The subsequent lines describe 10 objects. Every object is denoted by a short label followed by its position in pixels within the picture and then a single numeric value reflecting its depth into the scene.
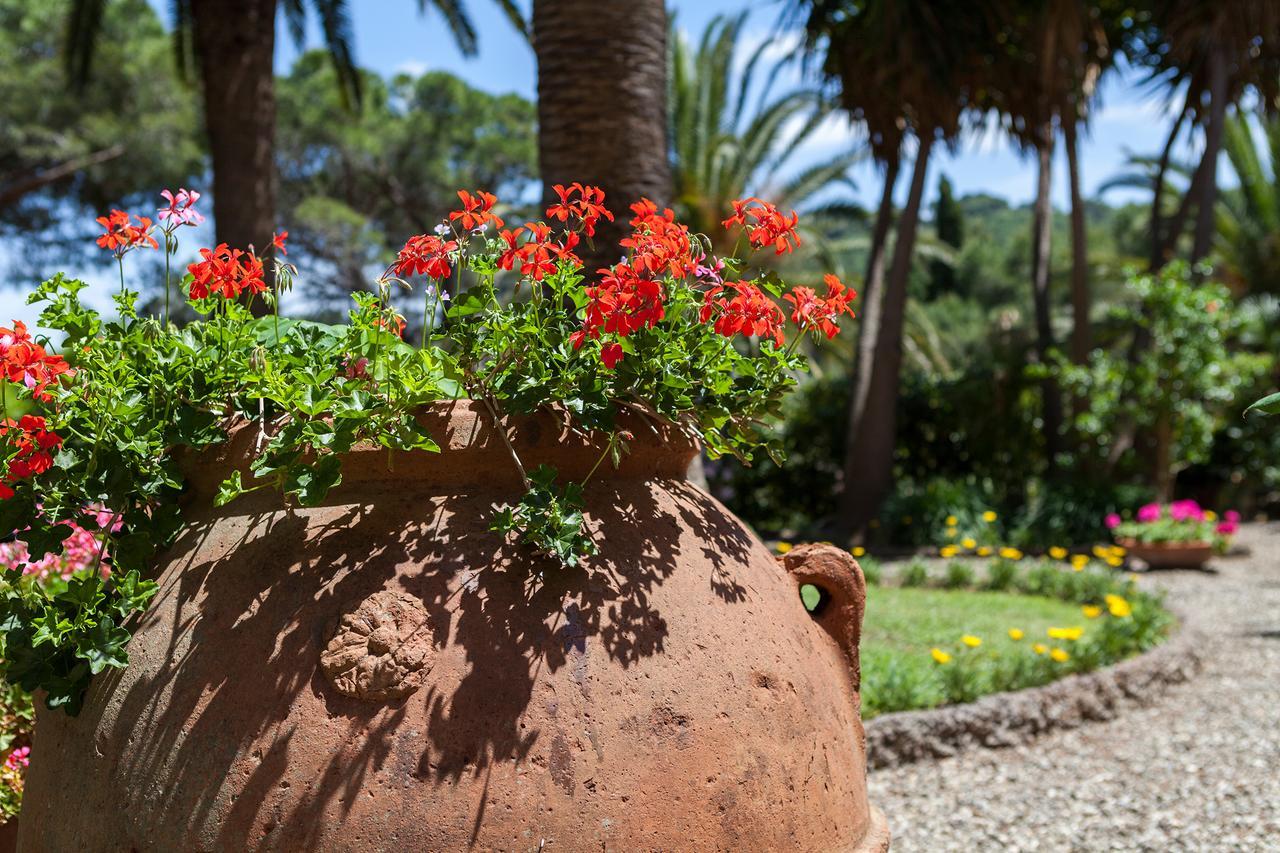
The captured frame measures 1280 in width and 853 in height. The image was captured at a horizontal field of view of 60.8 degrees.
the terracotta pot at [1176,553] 9.55
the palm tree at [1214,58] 11.31
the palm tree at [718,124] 17.91
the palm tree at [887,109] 10.95
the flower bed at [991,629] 4.89
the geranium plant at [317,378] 1.59
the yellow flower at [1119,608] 6.07
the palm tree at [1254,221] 20.33
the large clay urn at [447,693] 1.47
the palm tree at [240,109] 7.50
